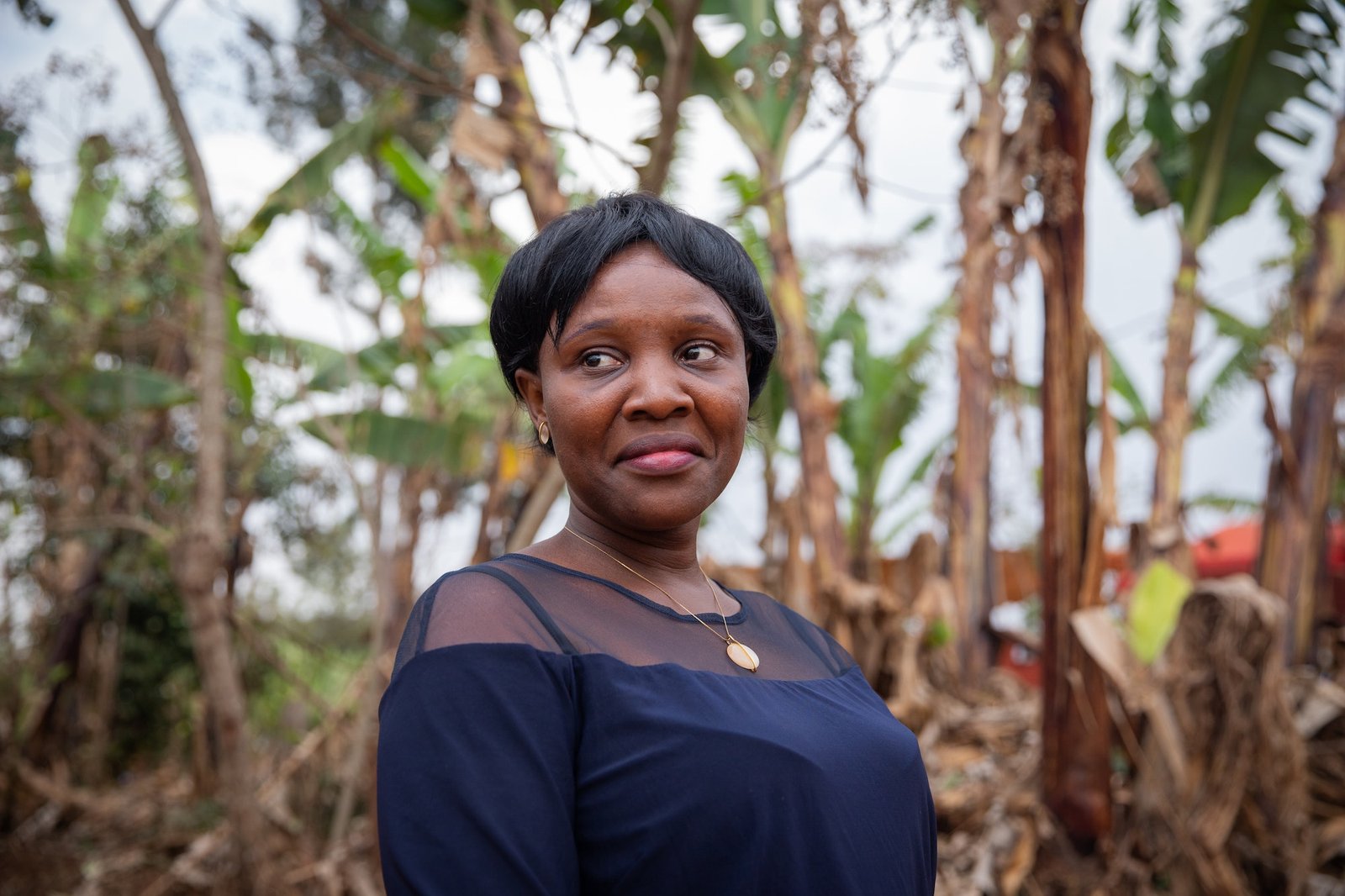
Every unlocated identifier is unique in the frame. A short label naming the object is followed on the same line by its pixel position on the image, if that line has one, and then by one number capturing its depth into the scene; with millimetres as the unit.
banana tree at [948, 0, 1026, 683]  3768
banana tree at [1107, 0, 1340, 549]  5516
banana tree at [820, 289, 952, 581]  9141
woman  1114
